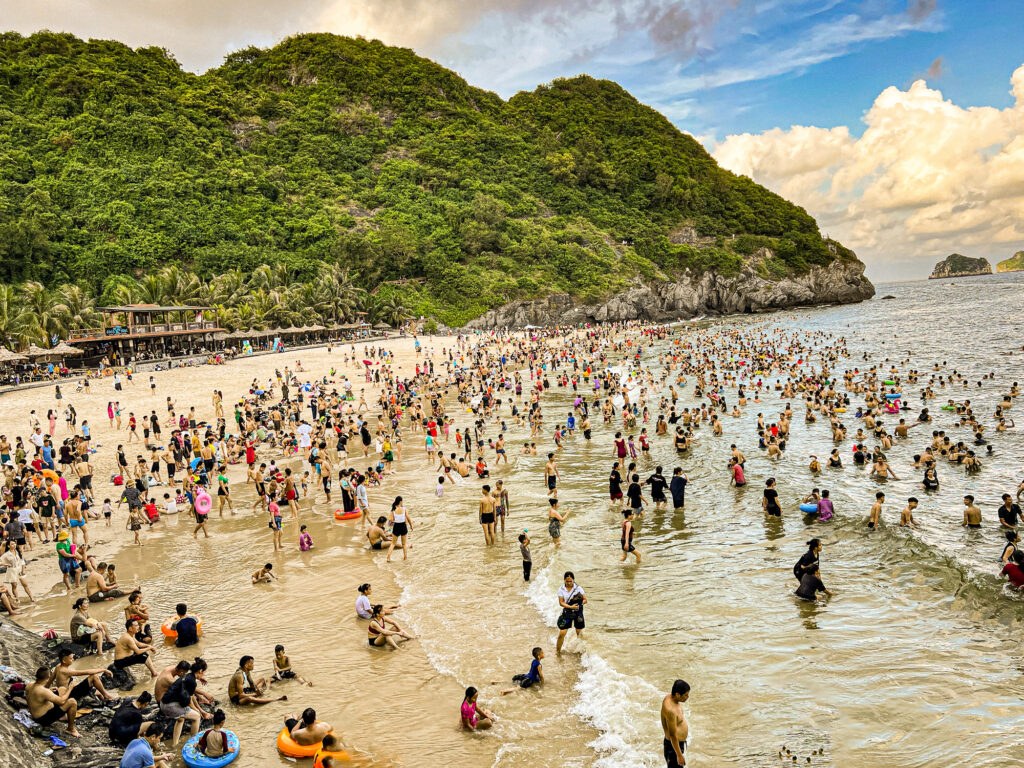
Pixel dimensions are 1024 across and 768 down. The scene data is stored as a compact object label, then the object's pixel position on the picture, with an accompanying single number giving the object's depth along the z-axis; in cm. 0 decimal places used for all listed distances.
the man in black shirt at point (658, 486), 1539
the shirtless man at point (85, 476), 1666
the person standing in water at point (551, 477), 1716
